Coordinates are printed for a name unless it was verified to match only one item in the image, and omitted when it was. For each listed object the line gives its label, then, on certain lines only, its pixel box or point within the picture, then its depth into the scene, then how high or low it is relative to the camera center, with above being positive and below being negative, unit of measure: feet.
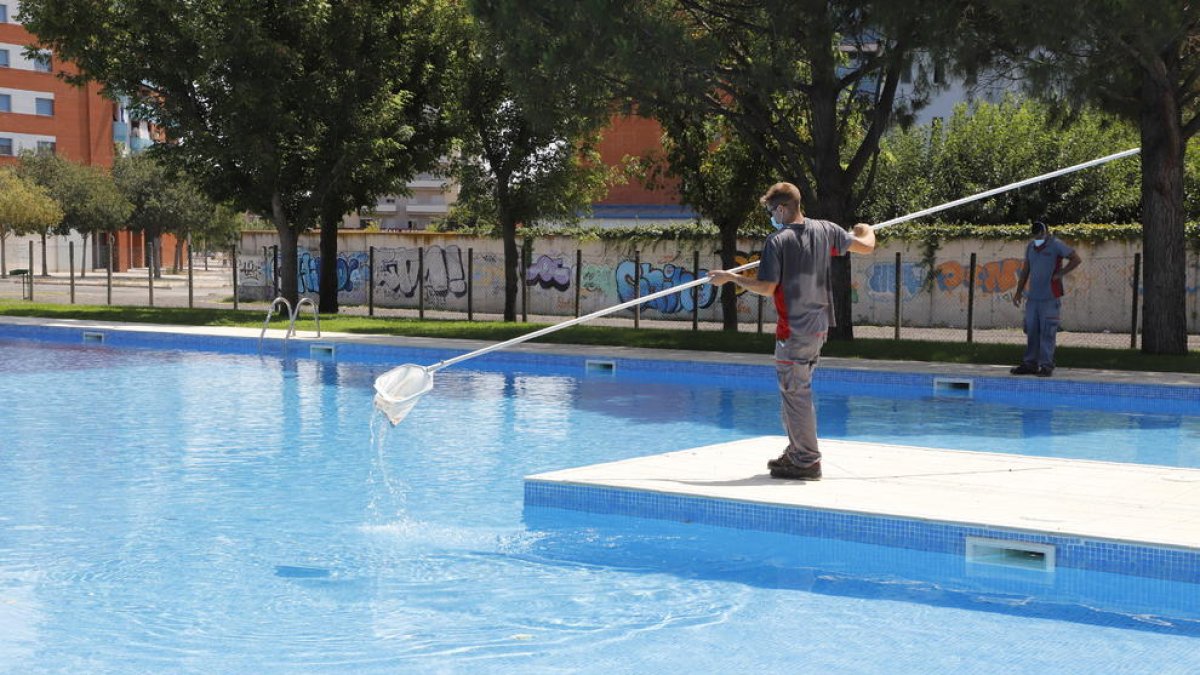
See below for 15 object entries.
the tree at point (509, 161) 88.43 +6.72
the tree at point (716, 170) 79.25 +5.58
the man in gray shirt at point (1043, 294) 54.13 -0.90
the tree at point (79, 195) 227.40 +10.69
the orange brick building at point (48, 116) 256.93 +27.75
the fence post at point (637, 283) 87.61 -1.07
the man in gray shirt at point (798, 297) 28.53 -0.59
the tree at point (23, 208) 204.85 +7.71
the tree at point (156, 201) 236.63 +10.29
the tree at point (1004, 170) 116.57 +8.88
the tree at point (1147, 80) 55.83 +8.30
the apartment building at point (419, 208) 363.15 +14.69
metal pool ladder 71.70 -3.31
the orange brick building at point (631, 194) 178.40 +9.51
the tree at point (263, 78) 85.25 +11.54
